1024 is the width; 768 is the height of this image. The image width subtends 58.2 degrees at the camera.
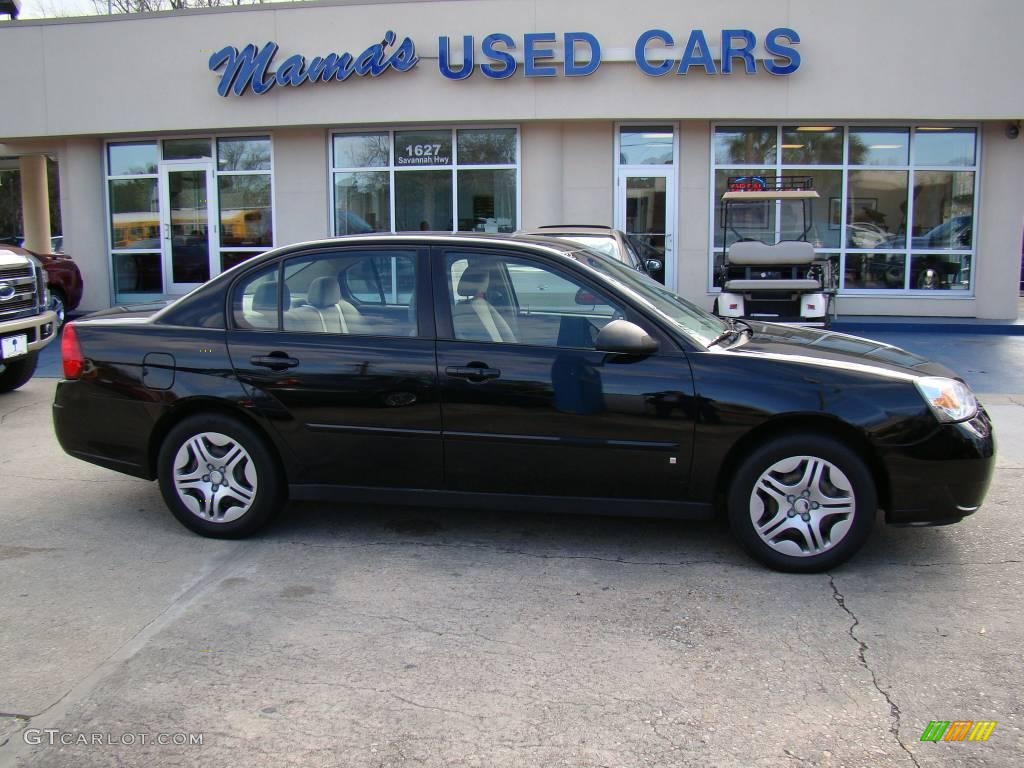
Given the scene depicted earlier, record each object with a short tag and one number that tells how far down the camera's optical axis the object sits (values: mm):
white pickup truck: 8578
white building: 13797
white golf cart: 11156
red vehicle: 14227
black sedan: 4395
